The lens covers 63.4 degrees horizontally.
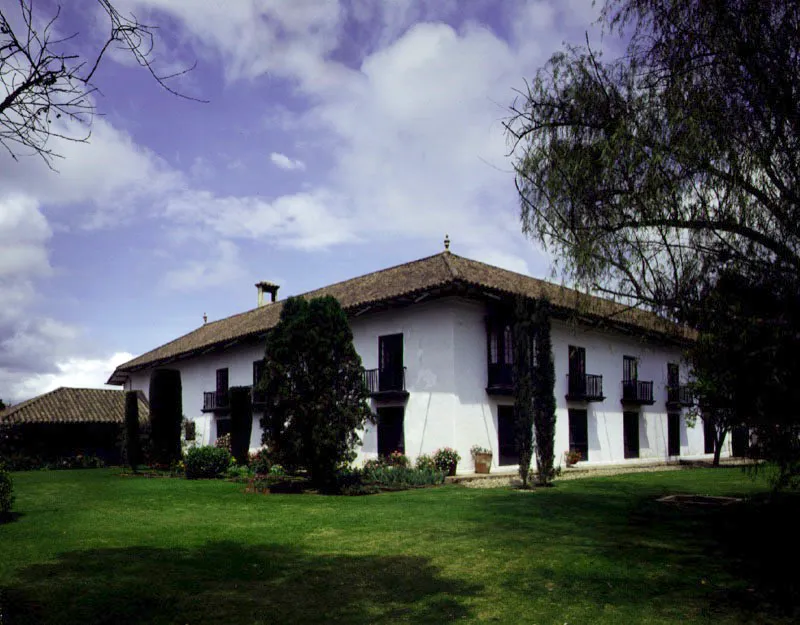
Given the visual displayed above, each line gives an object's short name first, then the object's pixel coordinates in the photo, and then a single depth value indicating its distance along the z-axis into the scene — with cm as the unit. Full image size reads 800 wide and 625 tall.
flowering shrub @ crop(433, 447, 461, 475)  1942
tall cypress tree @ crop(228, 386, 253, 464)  2453
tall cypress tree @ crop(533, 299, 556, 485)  1602
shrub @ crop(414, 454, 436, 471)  1918
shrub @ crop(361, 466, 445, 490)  1711
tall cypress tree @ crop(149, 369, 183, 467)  2427
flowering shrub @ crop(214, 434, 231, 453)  2733
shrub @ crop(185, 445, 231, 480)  2025
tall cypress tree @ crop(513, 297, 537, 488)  1570
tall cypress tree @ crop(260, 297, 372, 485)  1546
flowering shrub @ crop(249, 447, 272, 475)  1923
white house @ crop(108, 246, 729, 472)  2039
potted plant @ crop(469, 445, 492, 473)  1998
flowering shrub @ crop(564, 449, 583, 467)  2312
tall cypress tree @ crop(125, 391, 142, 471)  2447
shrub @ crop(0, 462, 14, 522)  1072
